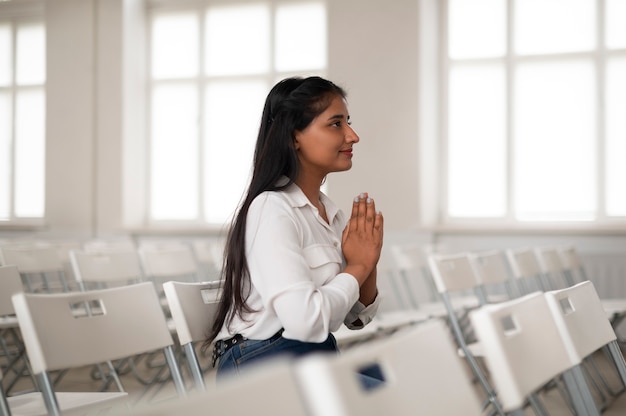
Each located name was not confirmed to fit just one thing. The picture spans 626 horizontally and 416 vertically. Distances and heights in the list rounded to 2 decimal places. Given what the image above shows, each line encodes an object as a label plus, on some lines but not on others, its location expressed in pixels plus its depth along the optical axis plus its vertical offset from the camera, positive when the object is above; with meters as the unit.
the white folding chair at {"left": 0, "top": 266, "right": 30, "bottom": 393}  3.96 -0.27
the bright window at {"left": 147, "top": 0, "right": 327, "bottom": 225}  10.45 +1.17
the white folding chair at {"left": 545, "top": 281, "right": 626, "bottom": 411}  3.22 -0.22
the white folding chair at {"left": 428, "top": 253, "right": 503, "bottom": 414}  4.68 -0.27
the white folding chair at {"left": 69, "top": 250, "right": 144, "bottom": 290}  5.33 -0.24
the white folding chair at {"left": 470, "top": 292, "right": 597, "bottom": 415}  2.92 -0.22
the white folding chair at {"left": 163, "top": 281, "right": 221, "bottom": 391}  3.50 -0.22
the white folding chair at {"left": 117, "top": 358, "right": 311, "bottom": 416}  2.10 -0.16
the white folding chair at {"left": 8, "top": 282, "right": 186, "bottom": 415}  3.28 -0.24
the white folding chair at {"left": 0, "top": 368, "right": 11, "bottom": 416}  3.38 -0.39
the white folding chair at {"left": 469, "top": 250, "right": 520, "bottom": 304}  5.25 -0.27
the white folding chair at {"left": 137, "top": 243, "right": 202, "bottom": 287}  6.34 -0.26
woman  3.36 -0.06
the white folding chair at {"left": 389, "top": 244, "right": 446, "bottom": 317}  7.18 -0.48
